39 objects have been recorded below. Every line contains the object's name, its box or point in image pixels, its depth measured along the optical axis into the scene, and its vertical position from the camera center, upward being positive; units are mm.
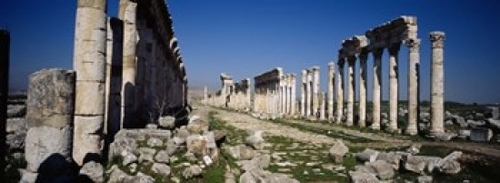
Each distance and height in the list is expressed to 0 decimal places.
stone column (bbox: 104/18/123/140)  12789 +672
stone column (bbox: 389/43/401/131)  26500 +1676
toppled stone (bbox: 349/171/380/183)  8961 -1585
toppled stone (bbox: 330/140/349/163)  12688 -1503
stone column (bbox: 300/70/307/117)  45094 +1426
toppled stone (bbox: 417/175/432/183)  9648 -1719
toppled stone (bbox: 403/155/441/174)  10820 -1527
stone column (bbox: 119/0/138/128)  14820 +1667
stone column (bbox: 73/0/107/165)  10445 +840
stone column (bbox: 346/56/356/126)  32562 +1562
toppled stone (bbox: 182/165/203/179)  9070 -1518
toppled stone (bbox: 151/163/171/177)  9031 -1462
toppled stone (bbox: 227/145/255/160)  12021 -1453
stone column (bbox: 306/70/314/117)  43544 +1174
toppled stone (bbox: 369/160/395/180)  10258 -1611
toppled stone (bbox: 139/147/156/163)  9703 -1250
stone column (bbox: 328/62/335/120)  37594 +1669
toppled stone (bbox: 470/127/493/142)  20500 -1407
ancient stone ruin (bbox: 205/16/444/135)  23297 +1875
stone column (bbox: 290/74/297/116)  47656 +1030
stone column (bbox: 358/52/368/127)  30445 +1164
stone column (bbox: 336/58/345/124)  35156 +1149
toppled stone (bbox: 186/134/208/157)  10453 -1080
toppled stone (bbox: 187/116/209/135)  13695 -809
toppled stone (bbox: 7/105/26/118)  12070 -341
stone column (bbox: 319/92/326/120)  38844 -711
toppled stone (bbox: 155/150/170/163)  9700 -1290
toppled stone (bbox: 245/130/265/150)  14930 -1381
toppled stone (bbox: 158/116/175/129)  14633 -723
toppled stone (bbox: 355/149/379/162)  12025 -1527
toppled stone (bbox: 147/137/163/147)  11012 -1074
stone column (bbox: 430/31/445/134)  23062 +1600
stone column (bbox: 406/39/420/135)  24500 +1167
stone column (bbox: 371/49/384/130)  28166 +1295
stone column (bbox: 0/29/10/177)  6344 +240
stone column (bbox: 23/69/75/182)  8492 -423
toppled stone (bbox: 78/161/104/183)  8449 -1461
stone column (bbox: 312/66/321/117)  41288 +1414
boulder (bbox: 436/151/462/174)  10781 -1557
